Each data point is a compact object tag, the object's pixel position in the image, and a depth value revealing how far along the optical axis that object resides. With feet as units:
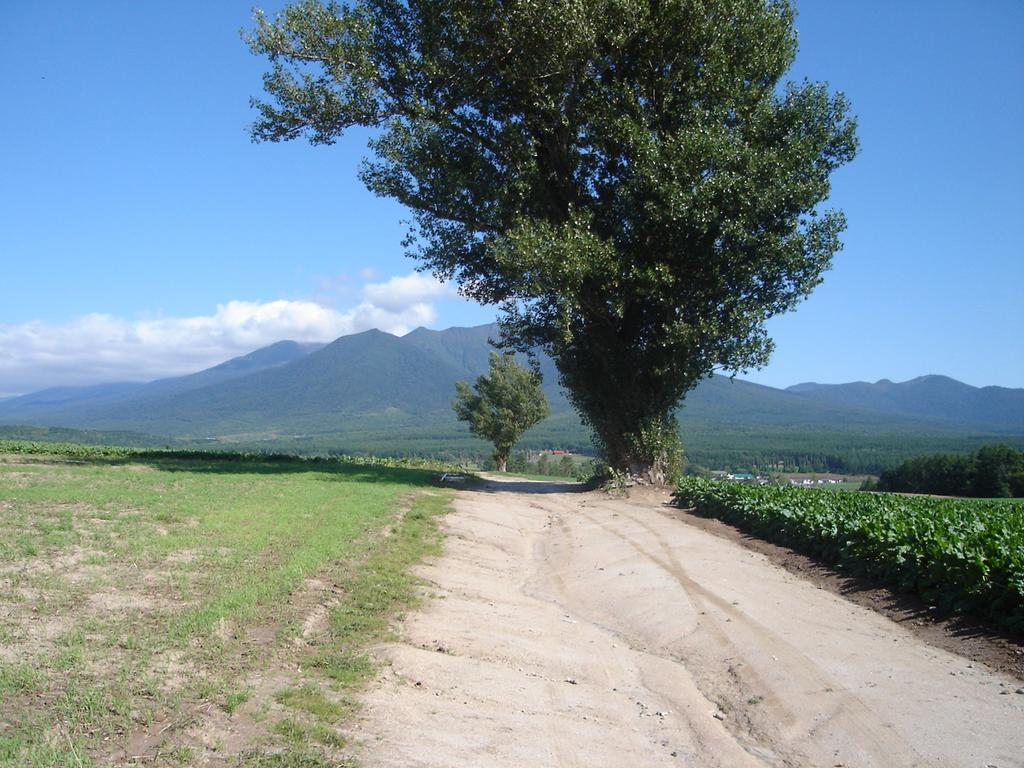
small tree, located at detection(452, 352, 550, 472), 175.52
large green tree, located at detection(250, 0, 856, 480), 69.41
